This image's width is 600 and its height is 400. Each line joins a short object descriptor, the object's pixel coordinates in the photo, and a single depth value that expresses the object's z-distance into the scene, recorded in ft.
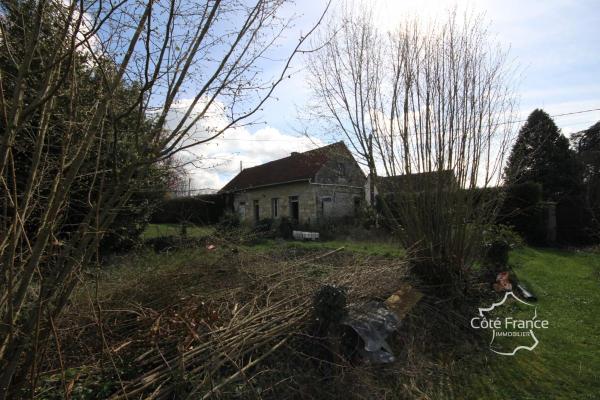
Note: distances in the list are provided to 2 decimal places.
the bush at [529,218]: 47.11
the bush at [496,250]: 23.59
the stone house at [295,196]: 71.10
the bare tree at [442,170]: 19.04
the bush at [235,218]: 57.00
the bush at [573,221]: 48.81
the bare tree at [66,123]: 6.96
